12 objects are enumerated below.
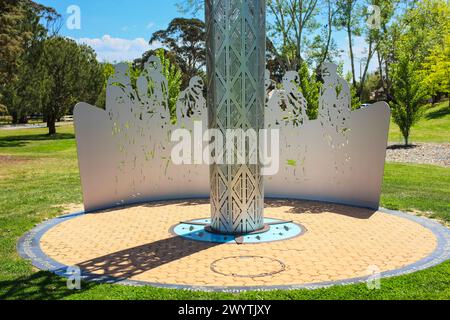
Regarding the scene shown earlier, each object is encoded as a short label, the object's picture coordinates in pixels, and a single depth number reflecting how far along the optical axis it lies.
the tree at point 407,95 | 22.88
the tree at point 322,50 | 30.55
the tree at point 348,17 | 28.91
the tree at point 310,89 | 18.39
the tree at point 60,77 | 33.59
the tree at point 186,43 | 46.66
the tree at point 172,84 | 20.25
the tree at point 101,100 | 40.34
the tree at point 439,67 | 30.22
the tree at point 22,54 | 25.72
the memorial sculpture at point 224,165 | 8.01
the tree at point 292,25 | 27.77
